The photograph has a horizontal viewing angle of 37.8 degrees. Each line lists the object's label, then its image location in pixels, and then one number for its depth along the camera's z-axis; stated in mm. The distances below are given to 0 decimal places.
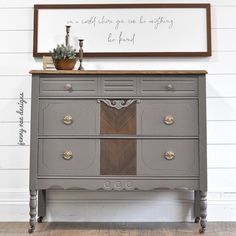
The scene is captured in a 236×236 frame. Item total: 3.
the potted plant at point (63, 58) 2137
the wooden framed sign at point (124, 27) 2426
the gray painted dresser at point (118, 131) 1992
